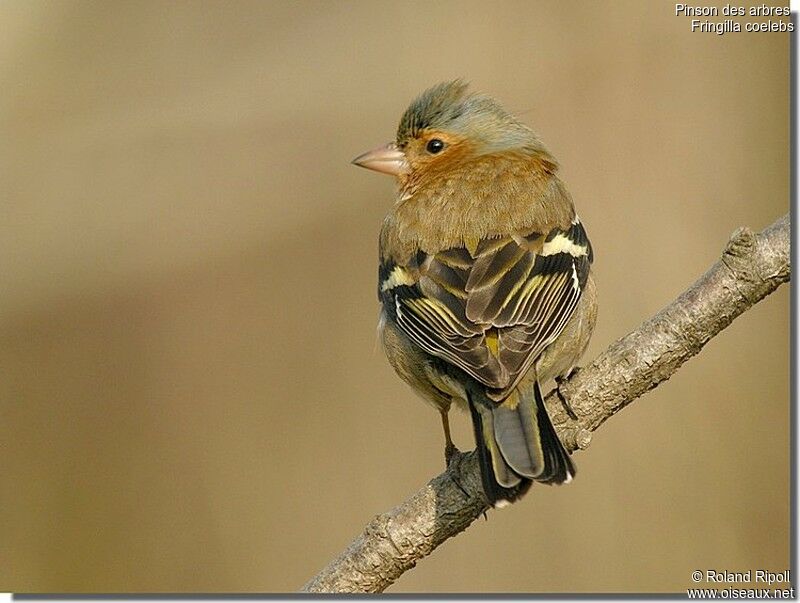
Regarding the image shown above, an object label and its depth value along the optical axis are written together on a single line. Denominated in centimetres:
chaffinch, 759
